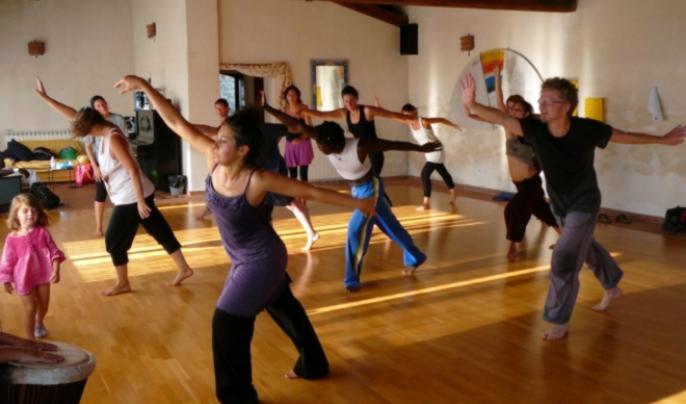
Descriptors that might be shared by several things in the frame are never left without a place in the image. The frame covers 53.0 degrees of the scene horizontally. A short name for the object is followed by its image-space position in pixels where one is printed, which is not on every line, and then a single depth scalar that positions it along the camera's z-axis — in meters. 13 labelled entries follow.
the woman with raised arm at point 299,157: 8.56
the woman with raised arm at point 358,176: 4.34
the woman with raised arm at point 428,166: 8.23
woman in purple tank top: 2.69
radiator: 11.87
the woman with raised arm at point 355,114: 6.52
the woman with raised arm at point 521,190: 5.64
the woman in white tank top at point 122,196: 4.35
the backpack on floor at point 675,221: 6.88
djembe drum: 2.07
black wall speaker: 11.45
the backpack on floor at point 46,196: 8.72
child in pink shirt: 3.68
